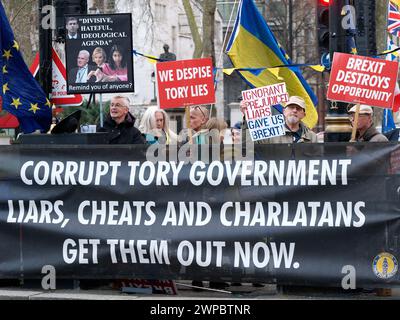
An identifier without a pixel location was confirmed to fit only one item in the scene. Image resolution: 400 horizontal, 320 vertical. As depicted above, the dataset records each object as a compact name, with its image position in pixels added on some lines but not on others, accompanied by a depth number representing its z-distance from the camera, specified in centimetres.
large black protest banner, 912
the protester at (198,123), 1084
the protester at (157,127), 1160
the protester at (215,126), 1109
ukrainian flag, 1416
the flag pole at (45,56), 1280
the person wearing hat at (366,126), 1043
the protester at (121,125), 1041
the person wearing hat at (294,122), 1123
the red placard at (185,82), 1009
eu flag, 1098
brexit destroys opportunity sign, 960
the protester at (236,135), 1204
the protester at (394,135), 1273
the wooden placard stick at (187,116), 1009
